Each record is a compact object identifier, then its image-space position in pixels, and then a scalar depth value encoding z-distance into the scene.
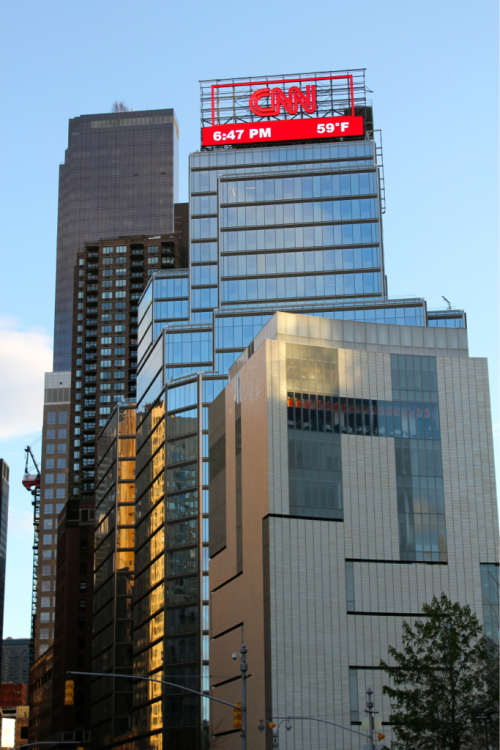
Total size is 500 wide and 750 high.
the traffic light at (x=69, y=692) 56.00
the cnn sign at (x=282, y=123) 168.25
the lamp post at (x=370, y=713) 68.36
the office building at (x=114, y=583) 166.38
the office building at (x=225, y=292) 143.25
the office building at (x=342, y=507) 94.88
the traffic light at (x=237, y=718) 55.50
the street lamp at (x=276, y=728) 79.71
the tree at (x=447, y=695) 66.06
